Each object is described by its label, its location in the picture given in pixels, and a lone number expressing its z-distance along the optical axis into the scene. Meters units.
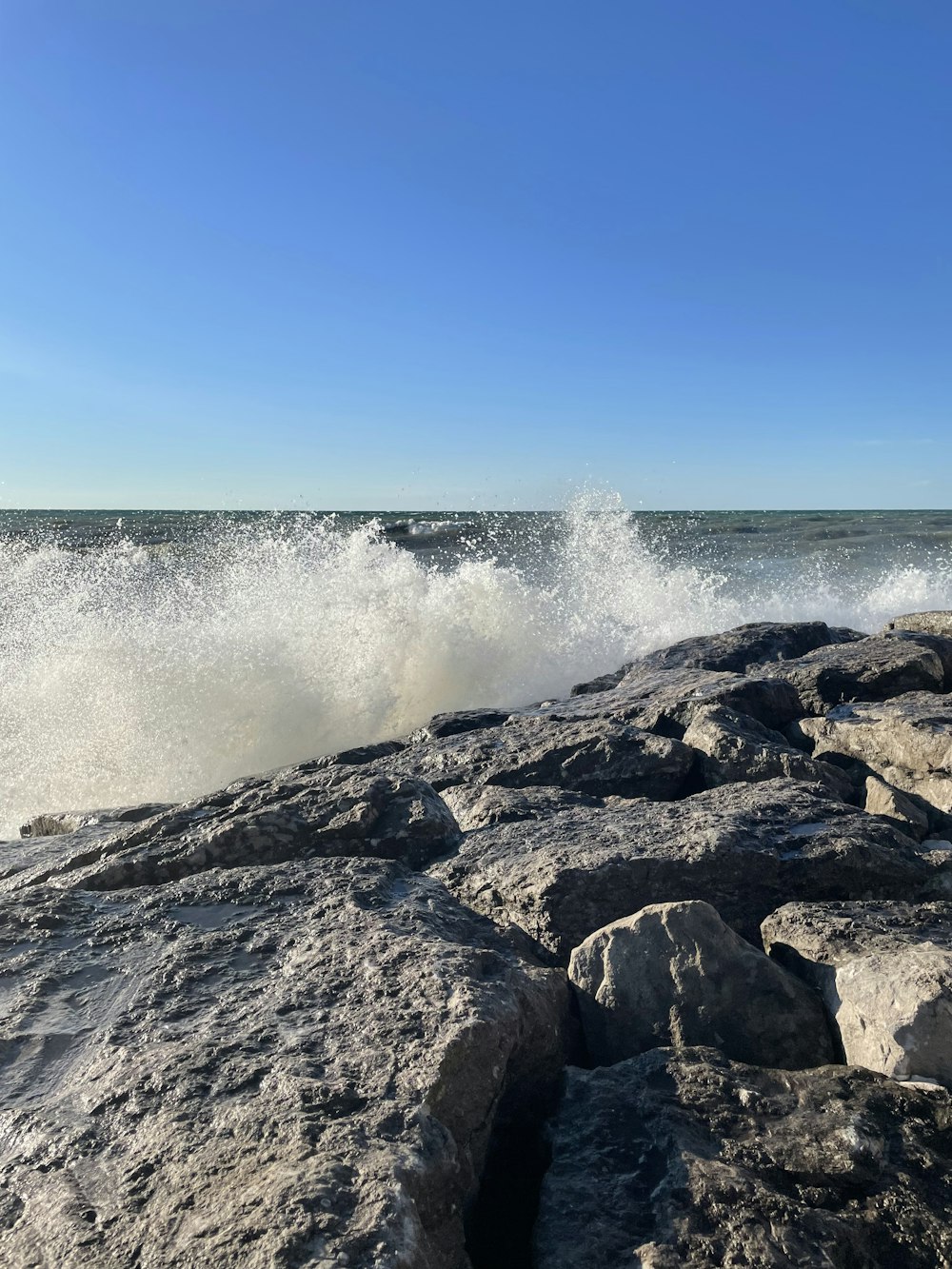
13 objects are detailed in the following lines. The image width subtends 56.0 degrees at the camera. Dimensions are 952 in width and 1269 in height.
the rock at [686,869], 2.75
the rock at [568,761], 4.03
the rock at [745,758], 3.86
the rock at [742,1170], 1.59
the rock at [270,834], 3.12
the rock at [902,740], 3.91
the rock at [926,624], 6.52
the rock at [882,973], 2.00
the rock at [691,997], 2.21
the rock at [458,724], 5.39
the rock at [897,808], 3.53
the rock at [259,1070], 1.46
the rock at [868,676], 5.15
